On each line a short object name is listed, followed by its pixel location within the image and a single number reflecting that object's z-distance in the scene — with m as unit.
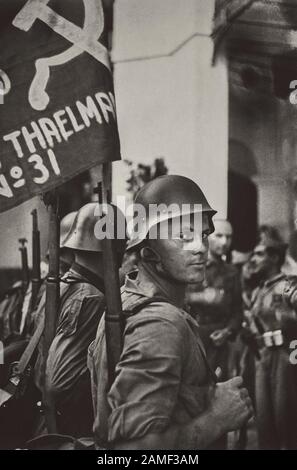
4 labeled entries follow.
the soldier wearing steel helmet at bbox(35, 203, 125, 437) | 2.97
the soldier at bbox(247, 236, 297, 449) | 3.12
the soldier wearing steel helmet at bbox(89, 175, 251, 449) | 2.31
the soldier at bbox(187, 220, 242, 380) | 3.20
